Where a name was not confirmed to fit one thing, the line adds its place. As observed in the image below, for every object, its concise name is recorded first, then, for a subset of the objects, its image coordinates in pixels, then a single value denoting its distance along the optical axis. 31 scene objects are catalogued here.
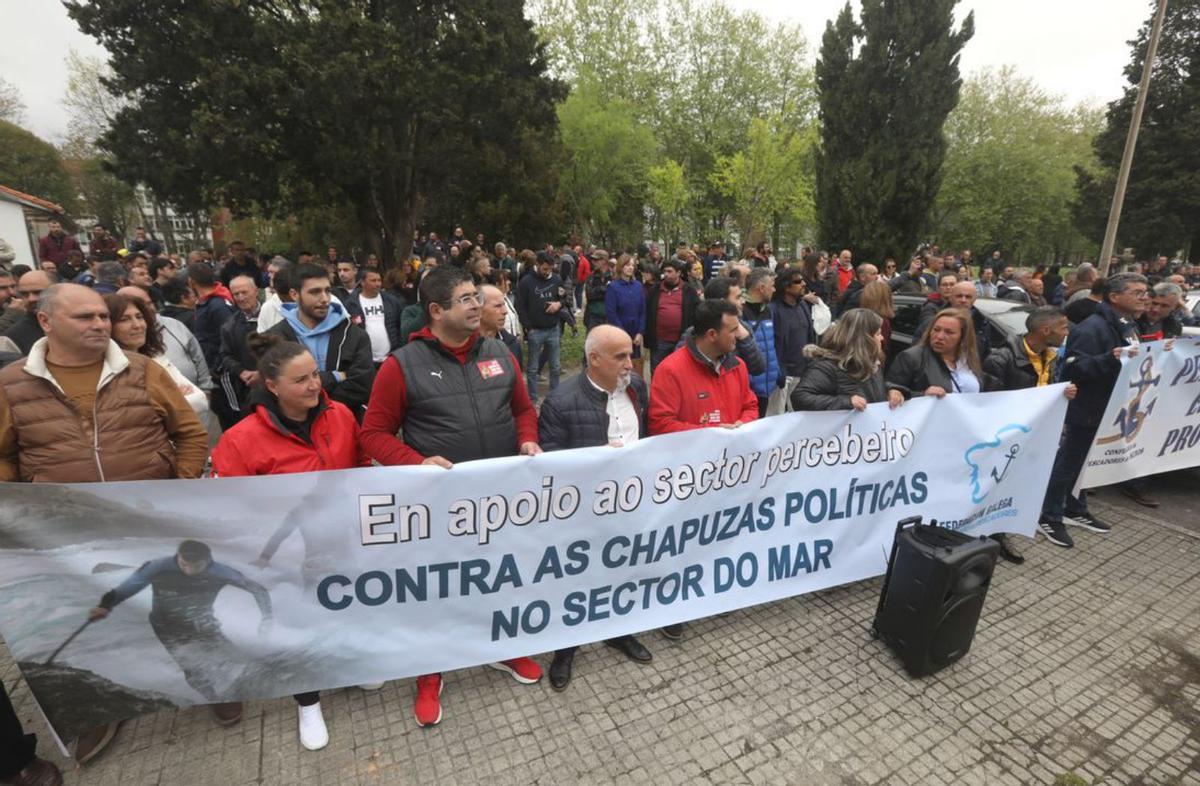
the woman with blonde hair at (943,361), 3.98
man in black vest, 2.86
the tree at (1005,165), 35.69
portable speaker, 2.99
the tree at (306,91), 13.88
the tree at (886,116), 22.48
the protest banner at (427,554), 2.36
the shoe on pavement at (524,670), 3.11
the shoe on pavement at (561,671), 3.09
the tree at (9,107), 34.75
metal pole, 12.64
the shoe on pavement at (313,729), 2.68
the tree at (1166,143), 25.92
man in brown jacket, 2.45
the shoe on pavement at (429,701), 2.82
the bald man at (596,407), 3.04
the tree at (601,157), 30.97
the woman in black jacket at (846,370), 3.58
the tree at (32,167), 40.49
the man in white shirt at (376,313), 6.24
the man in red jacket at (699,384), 3.39
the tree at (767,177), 29.48
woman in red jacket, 2.52
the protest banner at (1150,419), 4.68
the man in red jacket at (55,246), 11.94
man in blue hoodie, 4.01
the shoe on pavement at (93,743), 2.55
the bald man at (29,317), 3.83
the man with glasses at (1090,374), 4.38
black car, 5.98
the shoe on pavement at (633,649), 3.28
